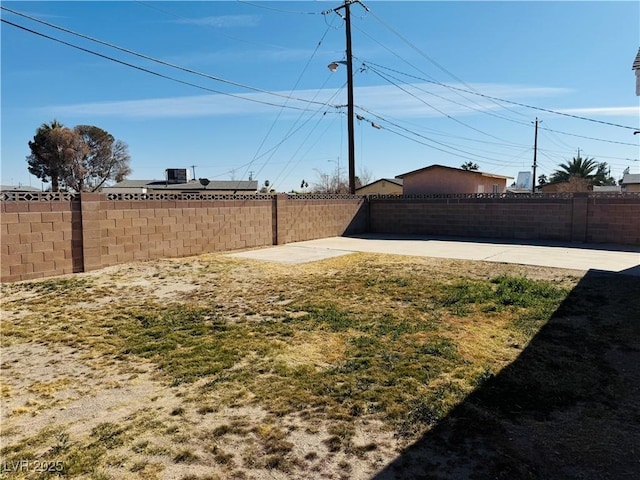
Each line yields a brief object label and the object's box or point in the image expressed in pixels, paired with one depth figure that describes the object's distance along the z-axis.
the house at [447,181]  19.84
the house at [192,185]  36.47
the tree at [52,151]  33.47
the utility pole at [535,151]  34.31
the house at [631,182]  30.29
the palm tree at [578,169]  35.50
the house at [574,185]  32.16
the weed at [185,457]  2.47
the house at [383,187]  34.75
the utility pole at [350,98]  16.92
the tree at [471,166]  54.11
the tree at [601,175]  37.32
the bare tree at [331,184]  37.12
